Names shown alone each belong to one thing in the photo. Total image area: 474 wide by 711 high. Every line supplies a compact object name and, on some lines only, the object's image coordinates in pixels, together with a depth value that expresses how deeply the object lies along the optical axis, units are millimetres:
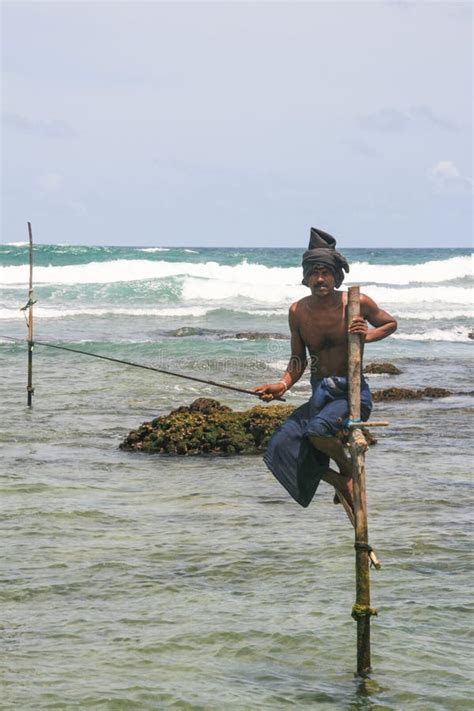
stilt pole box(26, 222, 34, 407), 27797
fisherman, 10914
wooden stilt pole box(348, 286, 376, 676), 10500
